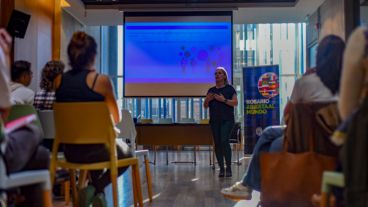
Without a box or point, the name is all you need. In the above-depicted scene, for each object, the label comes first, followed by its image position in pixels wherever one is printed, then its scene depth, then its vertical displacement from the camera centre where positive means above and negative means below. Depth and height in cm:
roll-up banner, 821 +0
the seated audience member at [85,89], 242 +8
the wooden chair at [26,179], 156 -30
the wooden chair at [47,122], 338 -15
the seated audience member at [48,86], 372 +15
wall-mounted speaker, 502 +96
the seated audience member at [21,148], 164 -18
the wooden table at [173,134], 653 -49
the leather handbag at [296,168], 207 -32
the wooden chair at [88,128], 234 -14
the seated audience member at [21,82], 344 +18
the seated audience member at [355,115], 144 -4
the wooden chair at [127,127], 416 -25
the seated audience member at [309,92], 210 +6
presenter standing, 535 -17
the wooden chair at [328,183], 160 -31
